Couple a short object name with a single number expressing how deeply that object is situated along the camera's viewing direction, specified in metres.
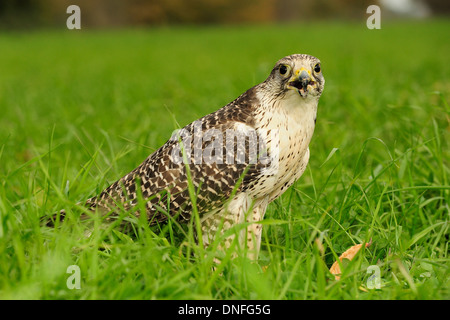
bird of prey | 2.62
